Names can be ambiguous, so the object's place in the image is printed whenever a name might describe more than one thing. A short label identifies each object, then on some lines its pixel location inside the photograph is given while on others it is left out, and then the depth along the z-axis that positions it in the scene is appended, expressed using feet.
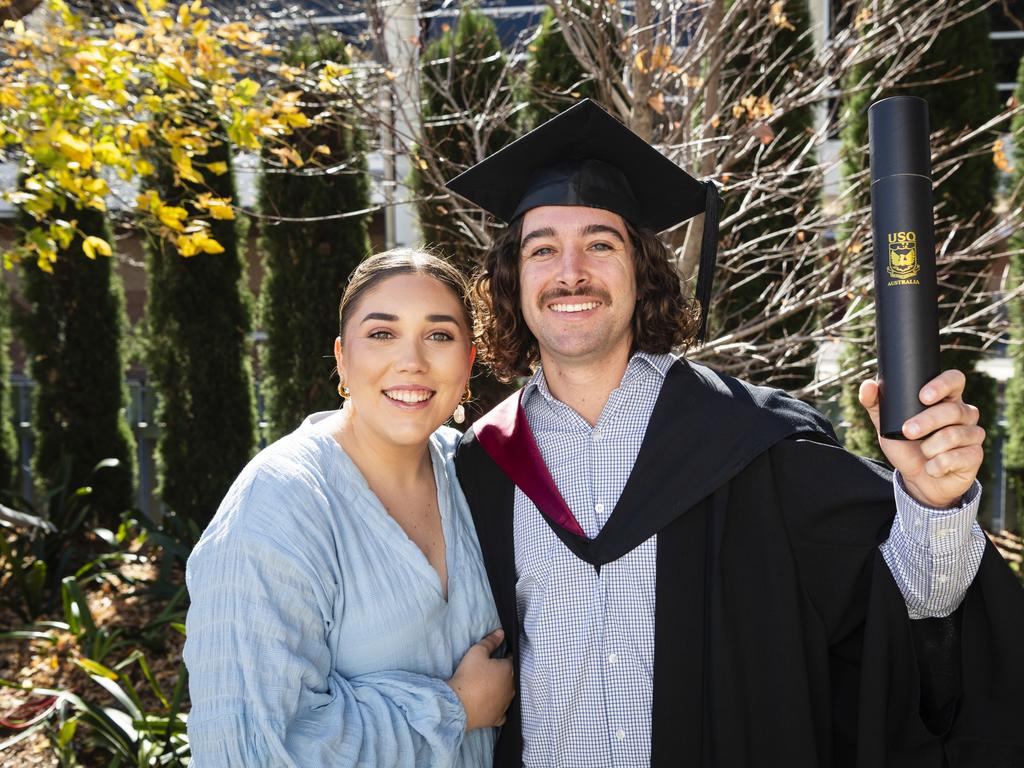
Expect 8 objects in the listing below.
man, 5.99
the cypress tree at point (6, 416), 22.98
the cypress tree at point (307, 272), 20.53
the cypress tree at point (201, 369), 21.20
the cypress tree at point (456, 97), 16.88
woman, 5.31
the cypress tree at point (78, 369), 21.85
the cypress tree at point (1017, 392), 18.26
